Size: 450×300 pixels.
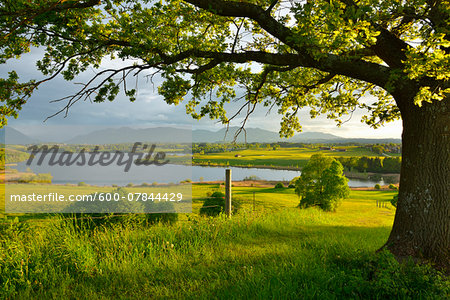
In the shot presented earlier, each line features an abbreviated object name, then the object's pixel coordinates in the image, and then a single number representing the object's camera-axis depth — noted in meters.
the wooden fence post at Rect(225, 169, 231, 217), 9.02
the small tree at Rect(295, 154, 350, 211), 19.52
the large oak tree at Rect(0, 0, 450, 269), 5.15
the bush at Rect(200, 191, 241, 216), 14.29
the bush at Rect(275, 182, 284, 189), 54.69
